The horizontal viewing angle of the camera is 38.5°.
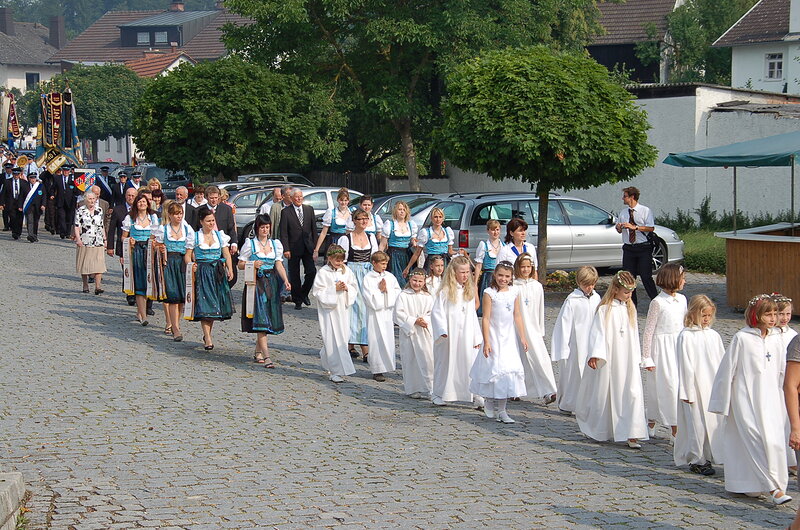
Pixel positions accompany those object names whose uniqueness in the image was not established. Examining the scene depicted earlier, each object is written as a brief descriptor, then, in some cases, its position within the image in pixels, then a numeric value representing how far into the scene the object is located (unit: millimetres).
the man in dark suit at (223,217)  15914
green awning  15289
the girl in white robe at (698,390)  8328
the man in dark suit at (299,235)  16547
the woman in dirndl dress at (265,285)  12531
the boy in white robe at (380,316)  11930
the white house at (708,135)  26500
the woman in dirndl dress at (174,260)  14344
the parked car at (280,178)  29656
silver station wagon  18969
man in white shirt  15648
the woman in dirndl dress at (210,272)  13297
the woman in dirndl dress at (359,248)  13594
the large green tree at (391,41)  29672
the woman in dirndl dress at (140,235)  15516
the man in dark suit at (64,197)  27484
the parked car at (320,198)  24703
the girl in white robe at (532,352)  10781
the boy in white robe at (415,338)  11078
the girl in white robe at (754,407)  7496
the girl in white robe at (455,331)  10625
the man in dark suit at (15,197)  27297
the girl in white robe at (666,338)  9125
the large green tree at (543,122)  16609
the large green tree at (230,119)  30016
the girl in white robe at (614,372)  9195
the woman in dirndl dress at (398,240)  14711
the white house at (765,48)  44281
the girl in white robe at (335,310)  11766
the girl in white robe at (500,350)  9922
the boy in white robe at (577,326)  9930
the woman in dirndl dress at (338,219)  15477
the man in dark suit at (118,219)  17500
